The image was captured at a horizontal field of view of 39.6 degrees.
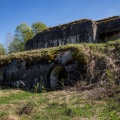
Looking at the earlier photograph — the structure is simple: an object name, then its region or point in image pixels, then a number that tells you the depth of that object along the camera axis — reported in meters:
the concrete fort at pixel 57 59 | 10.04
